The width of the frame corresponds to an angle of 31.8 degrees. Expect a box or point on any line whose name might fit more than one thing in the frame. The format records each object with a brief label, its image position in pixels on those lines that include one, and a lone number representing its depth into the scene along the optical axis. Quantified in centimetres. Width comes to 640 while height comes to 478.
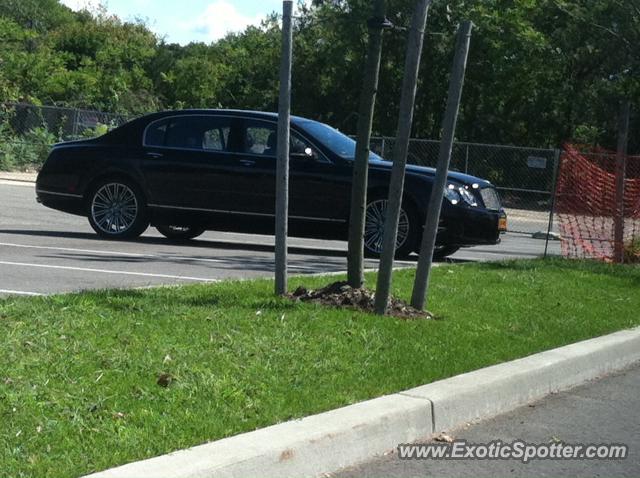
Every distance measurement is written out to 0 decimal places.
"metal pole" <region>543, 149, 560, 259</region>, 1568
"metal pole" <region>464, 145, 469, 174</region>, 2603
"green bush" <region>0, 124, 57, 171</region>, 3180
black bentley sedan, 1395
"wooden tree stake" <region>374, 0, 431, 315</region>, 840
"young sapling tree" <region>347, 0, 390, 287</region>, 894
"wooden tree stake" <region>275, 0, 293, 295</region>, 879
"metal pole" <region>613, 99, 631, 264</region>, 1549
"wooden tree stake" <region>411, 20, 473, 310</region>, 881
